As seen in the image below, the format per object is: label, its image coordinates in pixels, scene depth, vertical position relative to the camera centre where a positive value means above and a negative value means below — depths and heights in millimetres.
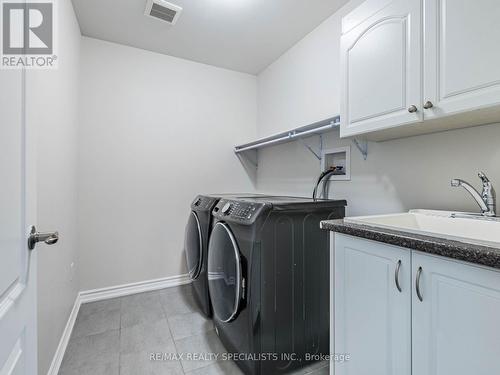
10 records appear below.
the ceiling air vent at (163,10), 1874 +1398
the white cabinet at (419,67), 918 +533
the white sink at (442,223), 1035 -170
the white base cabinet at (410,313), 732 -452
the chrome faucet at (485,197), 1093 -44
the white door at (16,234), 633 -133
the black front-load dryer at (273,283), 1358 -569
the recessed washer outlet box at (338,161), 1911 +209
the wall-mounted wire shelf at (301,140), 1766 +436
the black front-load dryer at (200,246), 1985 -514
